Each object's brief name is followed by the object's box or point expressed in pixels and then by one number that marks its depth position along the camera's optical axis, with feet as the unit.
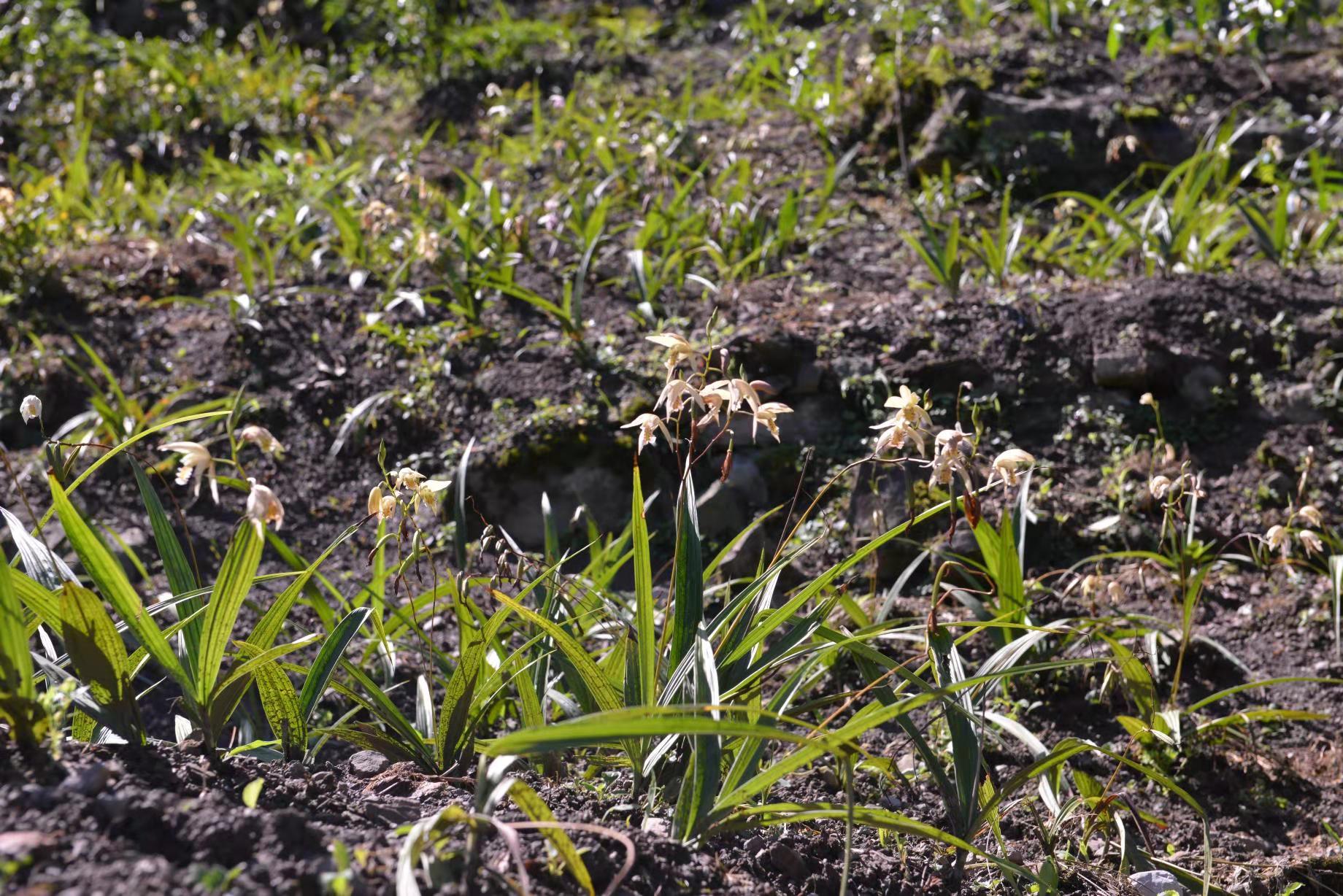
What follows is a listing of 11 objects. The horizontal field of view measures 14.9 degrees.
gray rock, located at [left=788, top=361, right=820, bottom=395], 13.84
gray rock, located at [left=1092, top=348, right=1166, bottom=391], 13.54
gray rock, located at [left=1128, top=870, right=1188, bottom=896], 11.50
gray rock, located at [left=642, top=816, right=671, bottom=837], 11.19
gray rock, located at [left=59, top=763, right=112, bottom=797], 10.78
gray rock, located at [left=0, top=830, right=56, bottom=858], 10.57
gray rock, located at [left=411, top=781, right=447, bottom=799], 11.29
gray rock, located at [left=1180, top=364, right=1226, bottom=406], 13.63
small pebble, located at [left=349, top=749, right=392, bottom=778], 11.50
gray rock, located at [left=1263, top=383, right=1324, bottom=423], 13.42
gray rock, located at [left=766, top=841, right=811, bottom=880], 11.23
